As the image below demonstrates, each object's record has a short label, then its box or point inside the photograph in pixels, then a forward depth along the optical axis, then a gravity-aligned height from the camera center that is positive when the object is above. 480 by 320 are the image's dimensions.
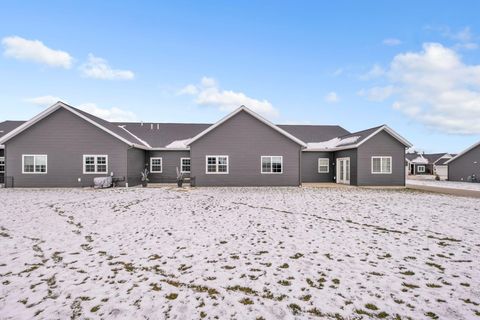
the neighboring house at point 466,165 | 29.48 -0.98
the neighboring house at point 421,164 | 52.25 -1.37
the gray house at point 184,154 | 19.58 +0.58
